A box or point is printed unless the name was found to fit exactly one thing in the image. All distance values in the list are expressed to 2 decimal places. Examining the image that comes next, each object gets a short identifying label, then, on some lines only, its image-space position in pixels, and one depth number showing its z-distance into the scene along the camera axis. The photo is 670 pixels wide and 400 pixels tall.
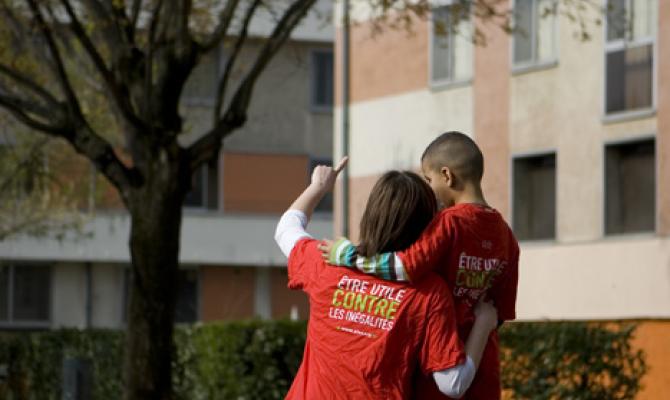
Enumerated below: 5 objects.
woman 5.55
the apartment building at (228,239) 48.34
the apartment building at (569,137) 27.25
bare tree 16.36
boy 5.56
